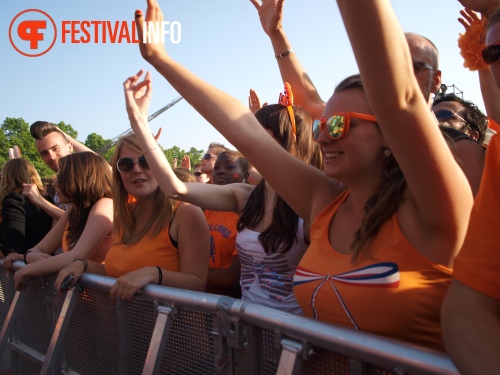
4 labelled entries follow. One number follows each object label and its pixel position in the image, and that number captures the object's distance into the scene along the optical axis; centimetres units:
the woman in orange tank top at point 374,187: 128
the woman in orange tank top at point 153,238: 292
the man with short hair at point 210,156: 673
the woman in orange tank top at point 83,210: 351
